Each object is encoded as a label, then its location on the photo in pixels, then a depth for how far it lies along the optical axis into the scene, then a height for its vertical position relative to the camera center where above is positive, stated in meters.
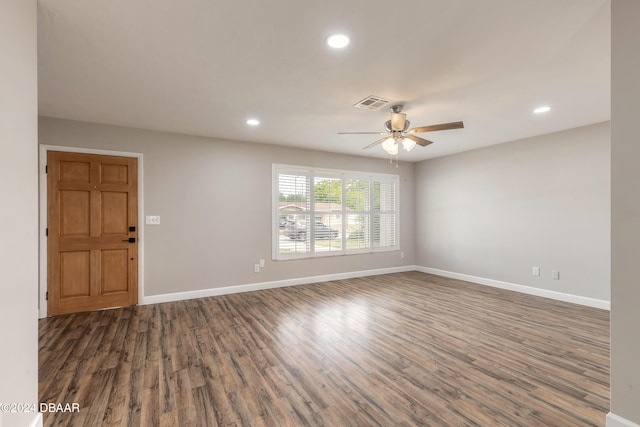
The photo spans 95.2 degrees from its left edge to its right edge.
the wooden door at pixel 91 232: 3.79 -0.22
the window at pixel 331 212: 5.36 +0.04
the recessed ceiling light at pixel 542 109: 3.49 +1.27
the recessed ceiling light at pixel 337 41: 2.10 +1.28
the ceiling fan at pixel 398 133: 3.33 +0.94
